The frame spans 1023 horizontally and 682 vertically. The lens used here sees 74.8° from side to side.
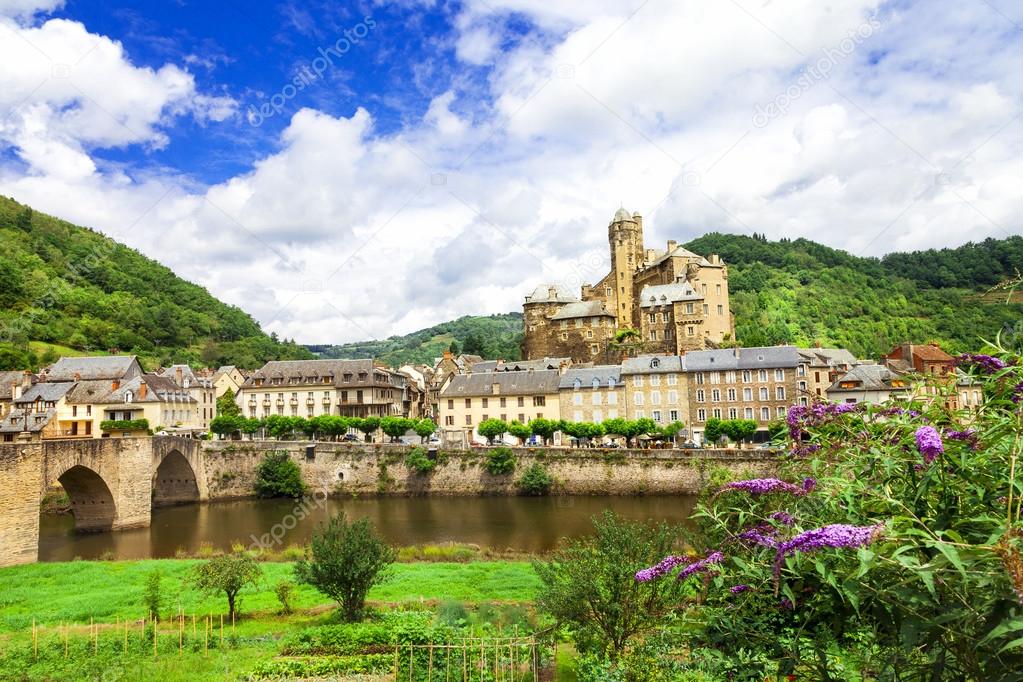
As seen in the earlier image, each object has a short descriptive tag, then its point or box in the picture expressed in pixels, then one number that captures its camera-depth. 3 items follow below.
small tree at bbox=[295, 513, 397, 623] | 19.53
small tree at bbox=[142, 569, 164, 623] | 20.52
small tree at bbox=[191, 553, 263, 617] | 20.66
